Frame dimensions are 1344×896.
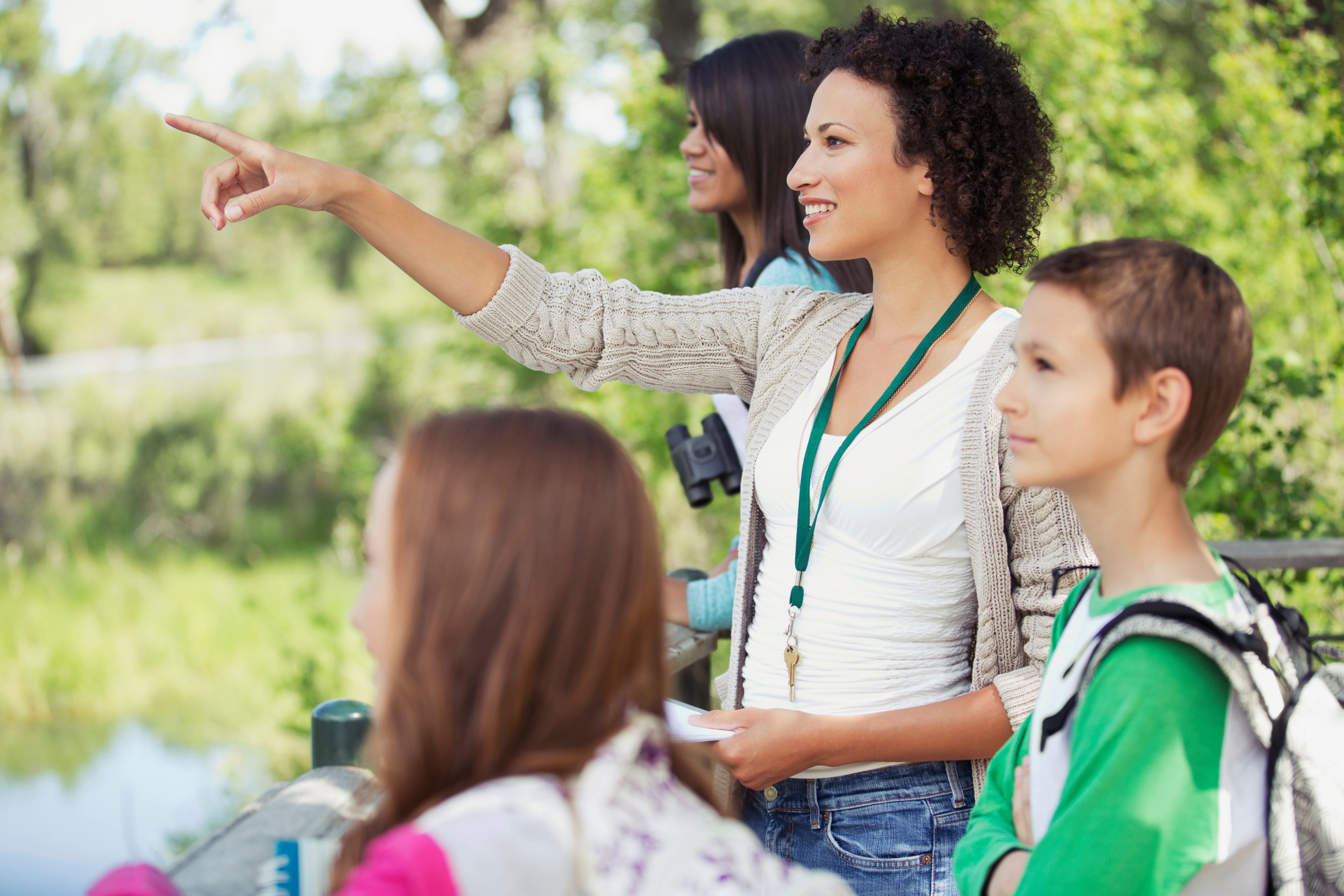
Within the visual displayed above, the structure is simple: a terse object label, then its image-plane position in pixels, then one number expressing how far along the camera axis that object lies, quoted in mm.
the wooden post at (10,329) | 11969
